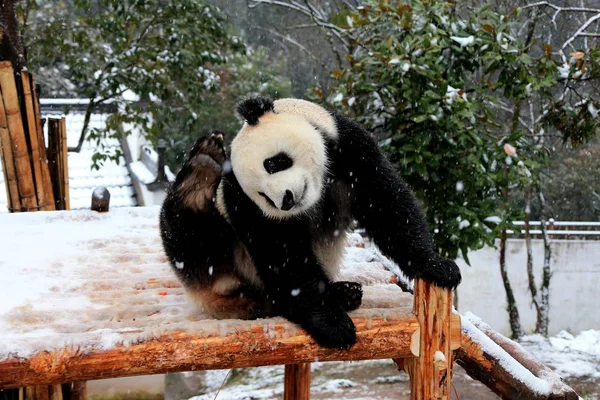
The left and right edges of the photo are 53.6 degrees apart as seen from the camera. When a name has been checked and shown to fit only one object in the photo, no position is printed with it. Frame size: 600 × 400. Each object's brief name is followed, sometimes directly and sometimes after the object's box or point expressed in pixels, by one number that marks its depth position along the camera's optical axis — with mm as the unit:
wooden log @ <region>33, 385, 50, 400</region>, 3277
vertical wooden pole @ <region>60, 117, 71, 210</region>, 4578
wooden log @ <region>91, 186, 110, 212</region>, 4070
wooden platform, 1806
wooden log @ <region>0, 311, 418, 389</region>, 1782
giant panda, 1994
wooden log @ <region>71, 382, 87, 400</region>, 3602
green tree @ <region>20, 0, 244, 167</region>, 6539
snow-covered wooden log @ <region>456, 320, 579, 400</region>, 2162
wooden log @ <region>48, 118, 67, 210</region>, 4556
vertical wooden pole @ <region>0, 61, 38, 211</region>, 3965
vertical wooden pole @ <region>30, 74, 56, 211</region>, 4230
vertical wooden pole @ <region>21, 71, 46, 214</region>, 4129
